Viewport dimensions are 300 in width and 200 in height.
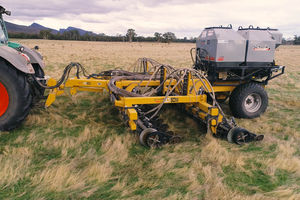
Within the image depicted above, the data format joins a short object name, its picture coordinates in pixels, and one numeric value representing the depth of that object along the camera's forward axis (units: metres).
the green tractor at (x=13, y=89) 4.01
